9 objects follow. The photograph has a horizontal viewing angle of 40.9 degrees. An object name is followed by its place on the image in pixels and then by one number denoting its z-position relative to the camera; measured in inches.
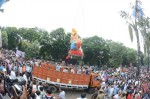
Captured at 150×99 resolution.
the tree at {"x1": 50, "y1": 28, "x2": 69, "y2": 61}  1315.5
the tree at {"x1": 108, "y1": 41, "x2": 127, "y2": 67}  1369.4
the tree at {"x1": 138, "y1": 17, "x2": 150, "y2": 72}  765.9
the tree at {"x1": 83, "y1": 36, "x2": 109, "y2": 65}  1377.6
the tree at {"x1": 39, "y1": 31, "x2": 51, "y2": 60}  1331.9
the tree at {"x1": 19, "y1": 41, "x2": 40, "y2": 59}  1393.3
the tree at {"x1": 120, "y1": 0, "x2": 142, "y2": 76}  737.8
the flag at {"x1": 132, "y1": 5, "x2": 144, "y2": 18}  745.2
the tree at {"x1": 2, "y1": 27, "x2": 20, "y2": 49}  1677.4
